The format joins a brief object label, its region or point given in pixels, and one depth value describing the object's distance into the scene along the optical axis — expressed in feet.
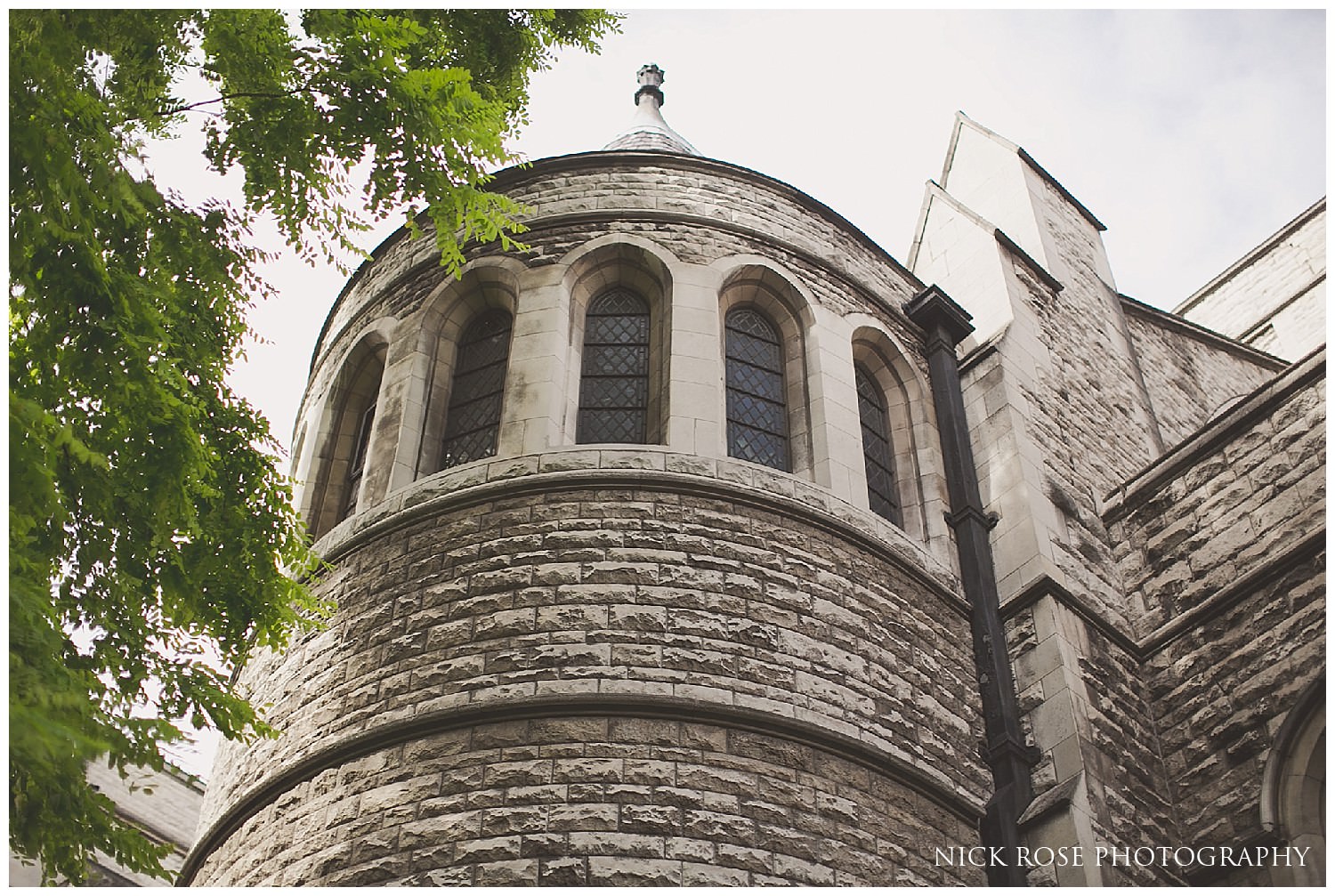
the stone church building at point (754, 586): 22.25
